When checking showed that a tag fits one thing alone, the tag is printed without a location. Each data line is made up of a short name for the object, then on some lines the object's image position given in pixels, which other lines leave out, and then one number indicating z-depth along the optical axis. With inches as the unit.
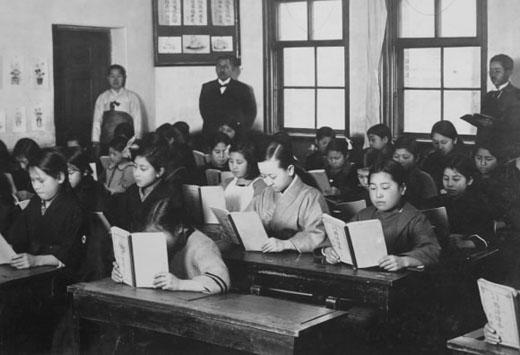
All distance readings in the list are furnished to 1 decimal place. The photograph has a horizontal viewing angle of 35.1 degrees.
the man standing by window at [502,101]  267.4
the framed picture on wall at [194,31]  362.6
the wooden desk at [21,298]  139.1
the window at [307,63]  333.4
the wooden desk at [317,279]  138.3
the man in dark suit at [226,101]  350.3
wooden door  345.1
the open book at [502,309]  100.8
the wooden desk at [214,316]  111.6
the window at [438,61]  296.0
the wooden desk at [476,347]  102.1
